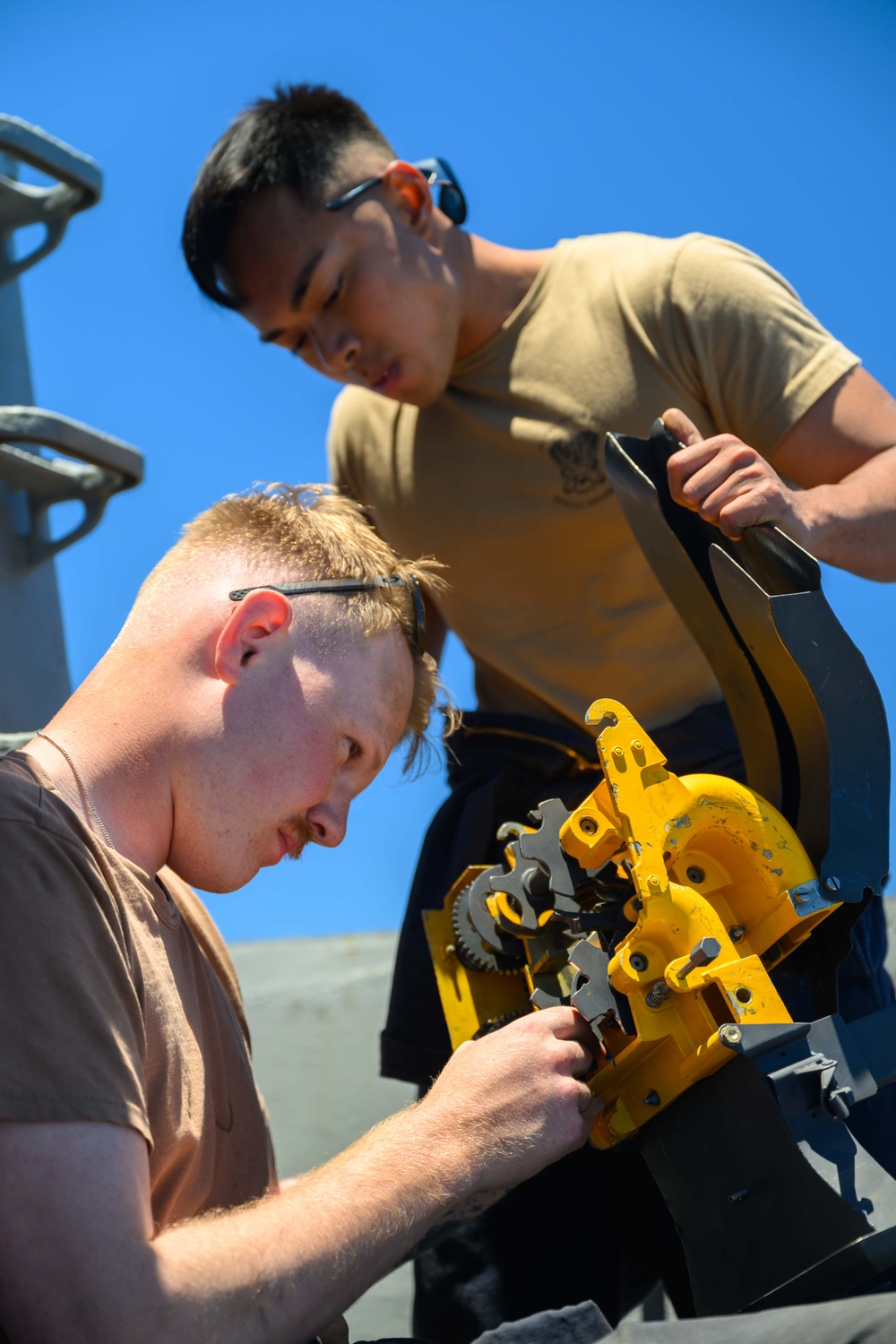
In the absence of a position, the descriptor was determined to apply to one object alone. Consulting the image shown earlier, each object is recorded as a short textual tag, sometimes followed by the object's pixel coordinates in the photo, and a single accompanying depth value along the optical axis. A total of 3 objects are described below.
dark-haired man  2.32
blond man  1.26
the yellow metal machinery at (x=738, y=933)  1.56
